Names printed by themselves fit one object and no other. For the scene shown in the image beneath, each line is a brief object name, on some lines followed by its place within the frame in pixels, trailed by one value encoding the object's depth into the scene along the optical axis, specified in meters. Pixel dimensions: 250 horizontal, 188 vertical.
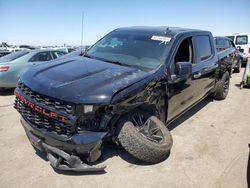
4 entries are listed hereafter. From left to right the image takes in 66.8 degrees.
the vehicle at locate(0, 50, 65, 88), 5.60
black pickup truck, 2.18
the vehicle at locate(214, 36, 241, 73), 8.07
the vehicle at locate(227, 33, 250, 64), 12.89
